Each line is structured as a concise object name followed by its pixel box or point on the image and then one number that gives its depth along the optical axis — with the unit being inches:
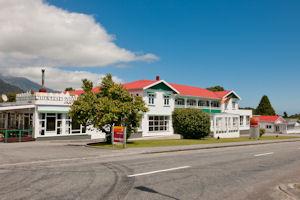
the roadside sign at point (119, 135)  1007.0
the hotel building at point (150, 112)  1362.0
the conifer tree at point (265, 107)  4269.2
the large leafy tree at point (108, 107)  1086.4
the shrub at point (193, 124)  1737.2
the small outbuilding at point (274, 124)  3555.6
